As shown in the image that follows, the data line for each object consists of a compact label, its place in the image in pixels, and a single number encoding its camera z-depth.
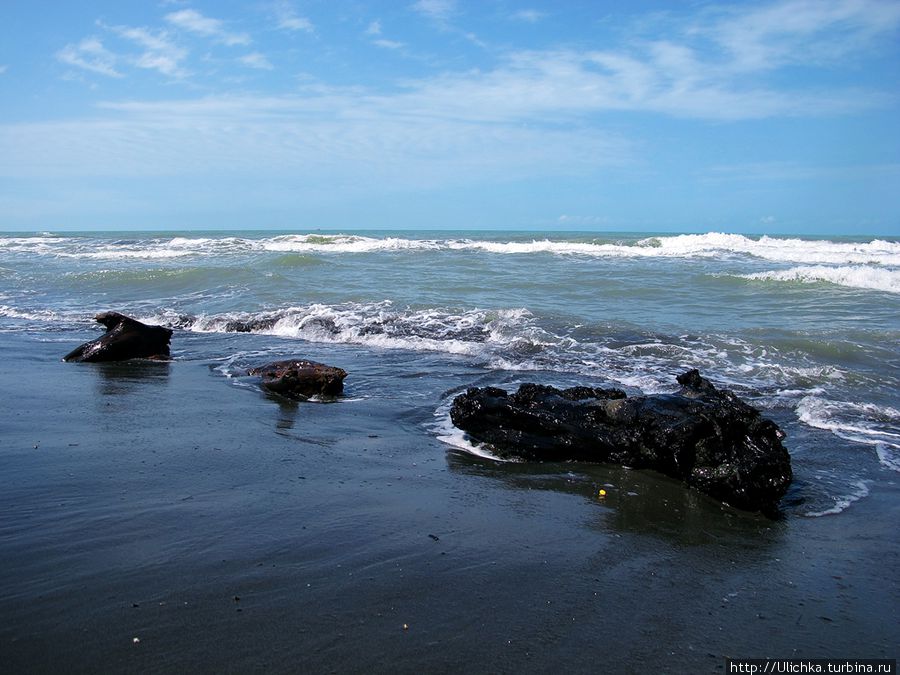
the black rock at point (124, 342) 9.05
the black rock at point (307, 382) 7.34
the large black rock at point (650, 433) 4.56
